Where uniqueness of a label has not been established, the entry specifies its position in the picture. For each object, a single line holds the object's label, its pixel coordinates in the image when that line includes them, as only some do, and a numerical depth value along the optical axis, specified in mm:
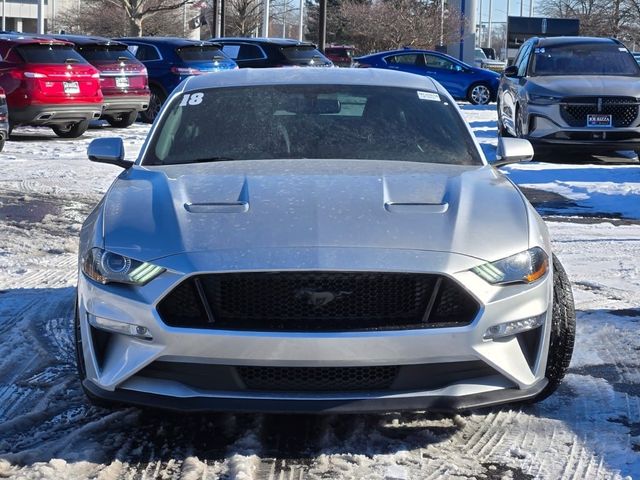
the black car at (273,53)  24125
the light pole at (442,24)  51106
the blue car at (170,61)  20938
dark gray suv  14047
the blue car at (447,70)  29719
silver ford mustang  3811
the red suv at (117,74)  18906
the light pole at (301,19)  61609
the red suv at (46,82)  16016
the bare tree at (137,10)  47534
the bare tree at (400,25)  49938
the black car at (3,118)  13383
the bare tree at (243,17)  63719
